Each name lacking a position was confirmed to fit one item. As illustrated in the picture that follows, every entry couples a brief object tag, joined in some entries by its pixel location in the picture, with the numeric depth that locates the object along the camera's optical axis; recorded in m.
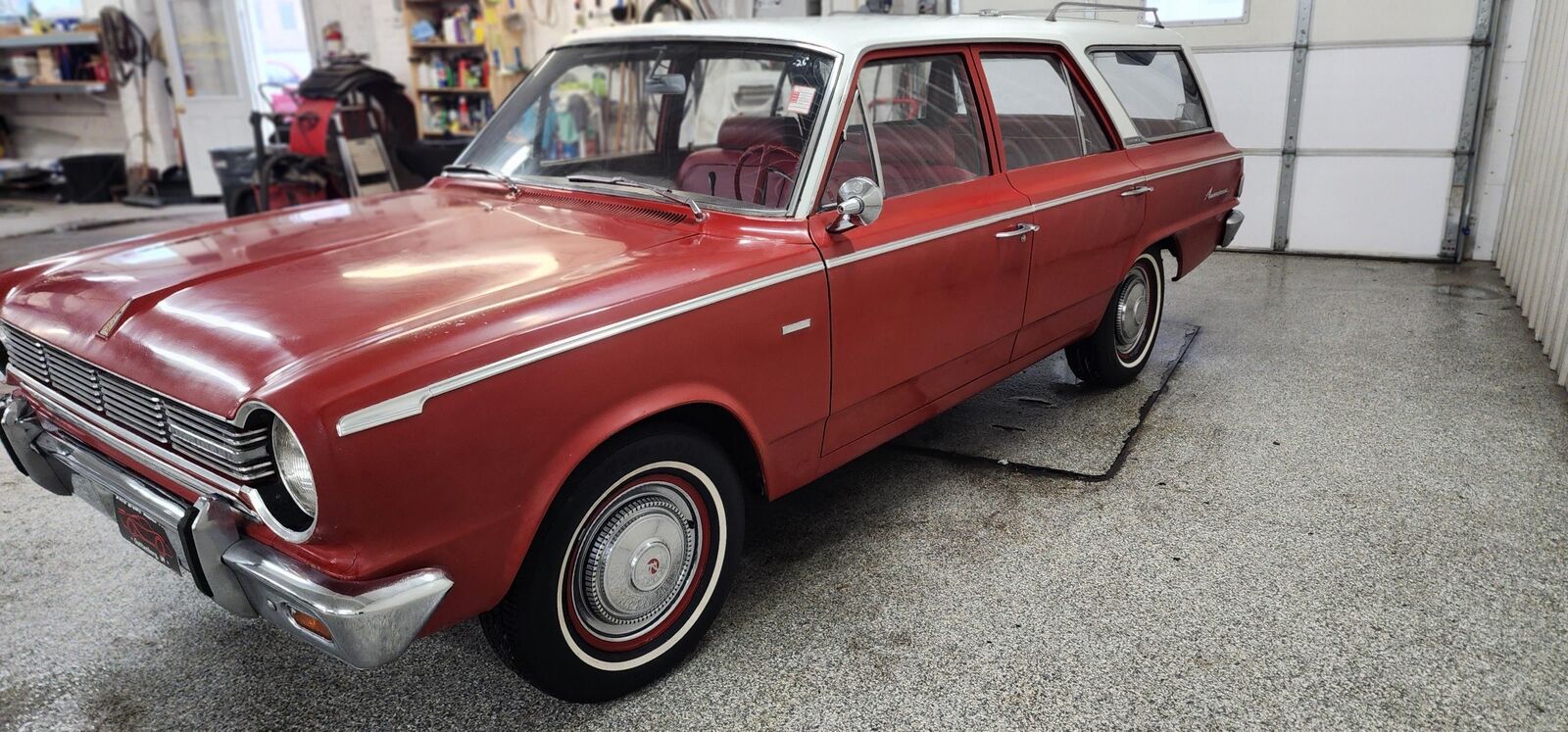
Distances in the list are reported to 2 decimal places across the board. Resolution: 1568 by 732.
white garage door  6.87
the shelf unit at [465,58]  9.81
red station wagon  1.86
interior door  10.93
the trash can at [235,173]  8.33
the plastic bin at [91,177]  11.29
